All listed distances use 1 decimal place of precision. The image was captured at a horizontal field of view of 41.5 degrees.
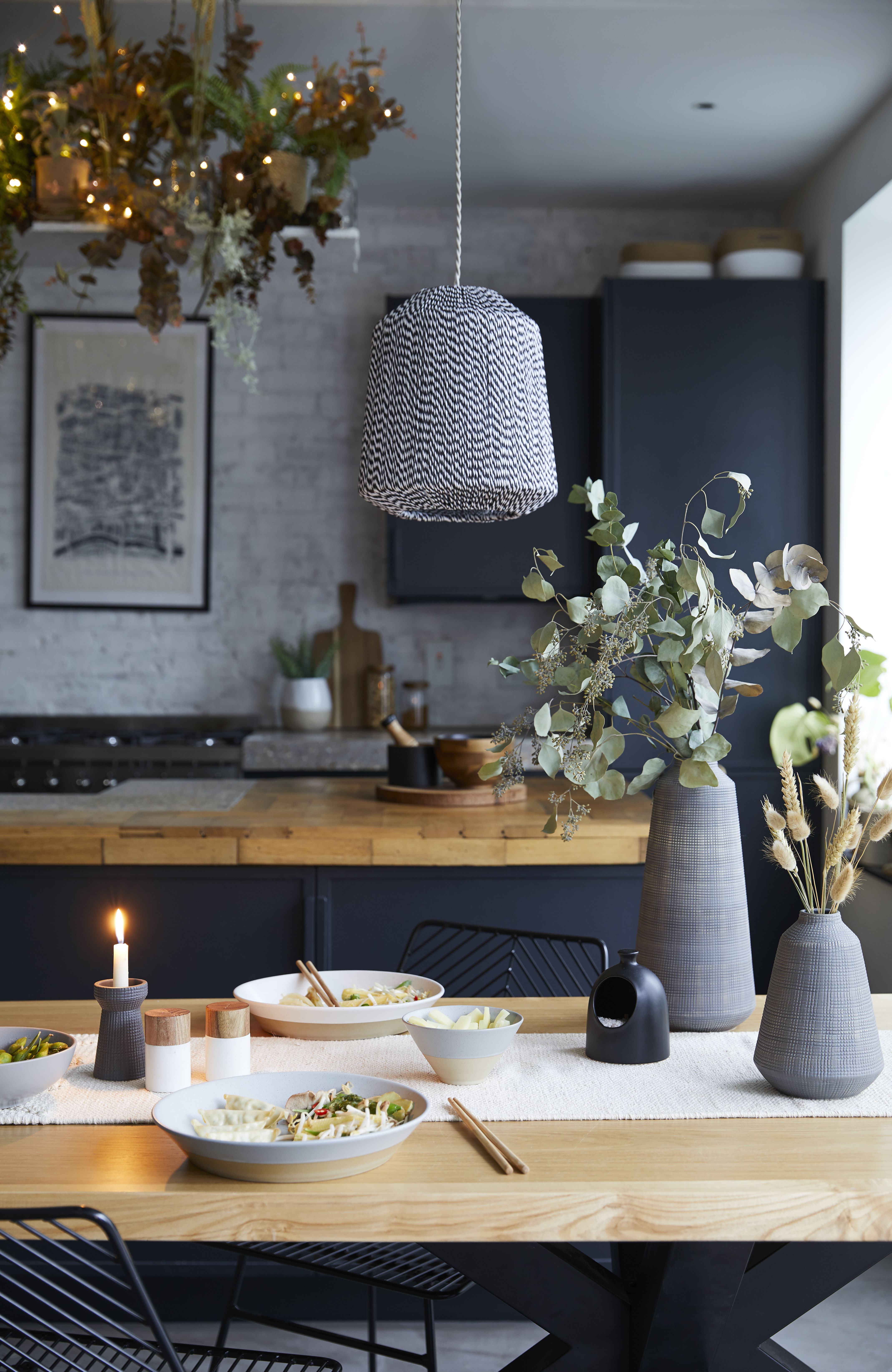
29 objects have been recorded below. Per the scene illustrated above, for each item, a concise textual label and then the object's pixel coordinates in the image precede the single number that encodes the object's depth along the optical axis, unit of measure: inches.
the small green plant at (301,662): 184.7
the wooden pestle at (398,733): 119.8
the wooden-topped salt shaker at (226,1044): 54.7
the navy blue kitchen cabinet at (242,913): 101.5
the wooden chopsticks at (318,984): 65.5
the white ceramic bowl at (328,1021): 62.0
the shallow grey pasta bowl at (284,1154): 43.7
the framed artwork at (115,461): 187.9
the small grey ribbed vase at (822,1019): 52.5
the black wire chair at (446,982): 64.0
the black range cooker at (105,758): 162.4
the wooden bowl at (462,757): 113.3
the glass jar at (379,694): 186.4
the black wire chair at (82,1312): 39.3
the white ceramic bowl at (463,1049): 53.0
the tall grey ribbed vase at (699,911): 62.1
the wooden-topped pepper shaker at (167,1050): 53.9
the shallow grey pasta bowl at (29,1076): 52.1
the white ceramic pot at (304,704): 180.7
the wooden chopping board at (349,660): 190.4
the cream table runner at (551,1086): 51.8
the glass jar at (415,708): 187.0
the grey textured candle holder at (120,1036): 56.0
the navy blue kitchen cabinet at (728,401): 163.3
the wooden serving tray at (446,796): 111.8
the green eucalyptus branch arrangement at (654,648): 59.1
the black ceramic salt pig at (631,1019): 57.1
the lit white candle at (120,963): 55.7
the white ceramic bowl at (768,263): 167.9
